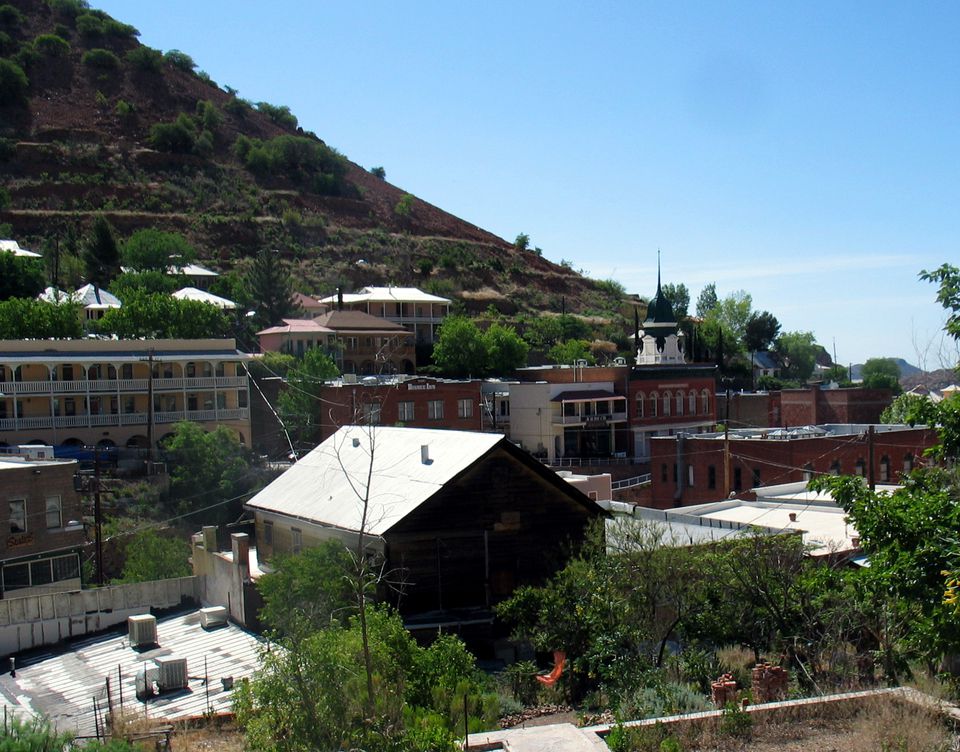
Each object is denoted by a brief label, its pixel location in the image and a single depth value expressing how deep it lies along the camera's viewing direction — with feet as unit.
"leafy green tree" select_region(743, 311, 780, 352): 389.39
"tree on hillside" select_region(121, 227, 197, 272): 285.64
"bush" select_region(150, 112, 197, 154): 436.76
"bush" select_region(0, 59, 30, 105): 421.18
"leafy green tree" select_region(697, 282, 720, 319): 458.50
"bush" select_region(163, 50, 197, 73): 541.58
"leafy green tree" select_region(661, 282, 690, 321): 427.33
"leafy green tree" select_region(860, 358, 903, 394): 405.18
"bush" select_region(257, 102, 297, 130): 550.77
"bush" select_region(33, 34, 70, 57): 485.97
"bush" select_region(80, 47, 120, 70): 492.95
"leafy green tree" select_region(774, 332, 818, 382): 395.55
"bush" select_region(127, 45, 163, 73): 507.71
